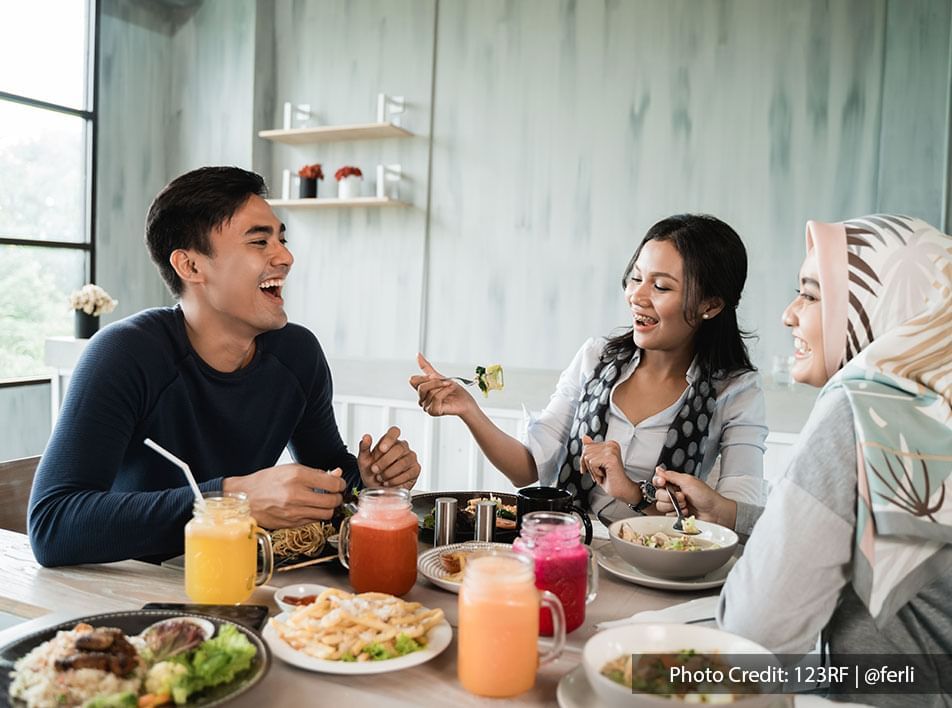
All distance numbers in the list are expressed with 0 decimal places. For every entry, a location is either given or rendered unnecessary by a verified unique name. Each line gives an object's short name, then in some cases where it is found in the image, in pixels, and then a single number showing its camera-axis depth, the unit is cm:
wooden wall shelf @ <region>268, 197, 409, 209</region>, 457
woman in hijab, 96
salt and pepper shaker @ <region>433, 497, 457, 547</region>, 146
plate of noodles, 137
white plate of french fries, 98
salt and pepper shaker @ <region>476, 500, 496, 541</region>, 147
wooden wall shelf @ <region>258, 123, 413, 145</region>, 456
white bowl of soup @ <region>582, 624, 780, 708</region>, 85
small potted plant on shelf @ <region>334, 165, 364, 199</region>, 470
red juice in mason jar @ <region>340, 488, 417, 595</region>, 122
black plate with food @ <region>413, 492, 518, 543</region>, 152
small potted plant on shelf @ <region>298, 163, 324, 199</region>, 482
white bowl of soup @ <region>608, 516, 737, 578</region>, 130
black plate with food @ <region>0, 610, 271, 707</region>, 86
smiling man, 136
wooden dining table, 94
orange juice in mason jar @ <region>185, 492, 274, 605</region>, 115
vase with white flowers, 435
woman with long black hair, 197
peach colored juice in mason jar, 93
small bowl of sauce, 116
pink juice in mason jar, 110
